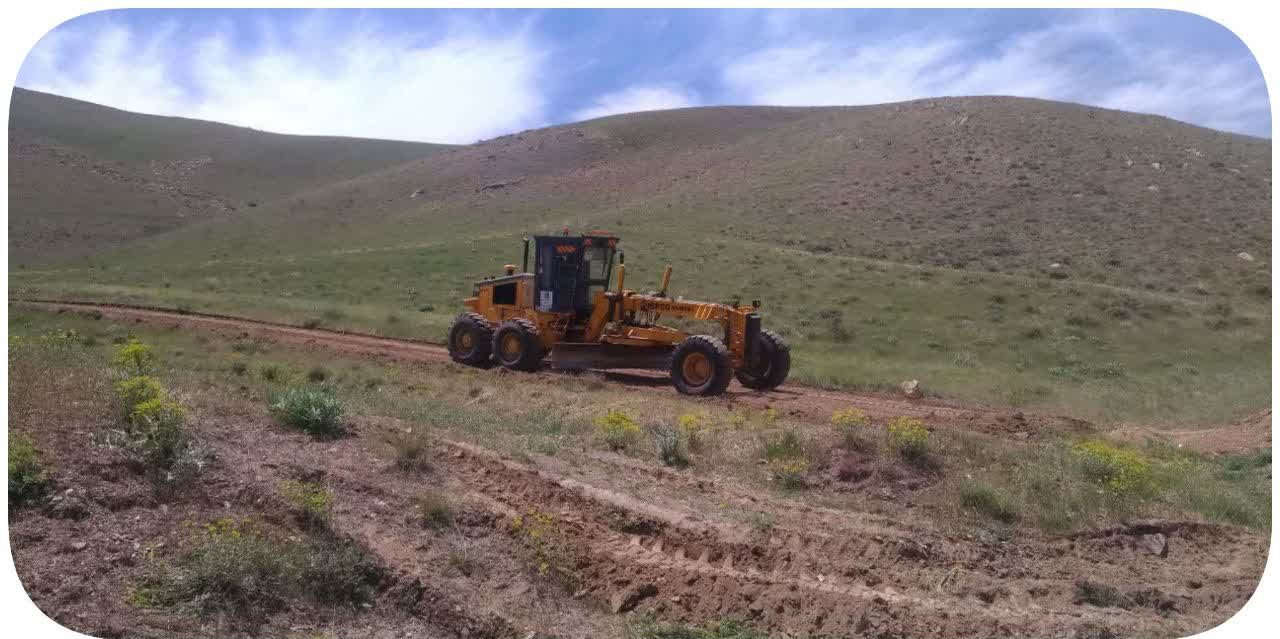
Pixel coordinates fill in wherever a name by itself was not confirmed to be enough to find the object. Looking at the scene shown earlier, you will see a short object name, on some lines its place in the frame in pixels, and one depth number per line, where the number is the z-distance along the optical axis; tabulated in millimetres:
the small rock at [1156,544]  7450
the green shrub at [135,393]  7438
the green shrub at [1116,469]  9000
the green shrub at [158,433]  6863
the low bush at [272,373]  14116
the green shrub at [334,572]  5930
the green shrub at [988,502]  8180
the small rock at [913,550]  7113
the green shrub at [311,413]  8781
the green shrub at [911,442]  9961
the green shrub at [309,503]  6594
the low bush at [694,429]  10617
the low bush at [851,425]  10492
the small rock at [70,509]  5941
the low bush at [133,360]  9594
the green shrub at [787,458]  9414
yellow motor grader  16109
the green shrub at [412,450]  8188
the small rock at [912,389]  17775
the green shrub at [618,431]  10547
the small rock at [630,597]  6414
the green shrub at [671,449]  9898
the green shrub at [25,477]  5938
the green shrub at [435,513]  7078
